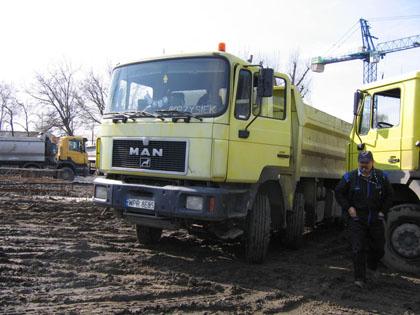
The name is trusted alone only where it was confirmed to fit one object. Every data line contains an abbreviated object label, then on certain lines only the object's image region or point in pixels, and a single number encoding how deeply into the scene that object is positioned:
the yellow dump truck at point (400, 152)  6.86
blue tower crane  45.06
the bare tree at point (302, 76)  38.31
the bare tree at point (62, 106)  57.47
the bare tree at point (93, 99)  55.66
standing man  6.25
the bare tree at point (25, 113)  64.19
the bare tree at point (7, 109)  64.62
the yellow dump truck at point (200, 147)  6.47
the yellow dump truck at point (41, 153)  32.66
